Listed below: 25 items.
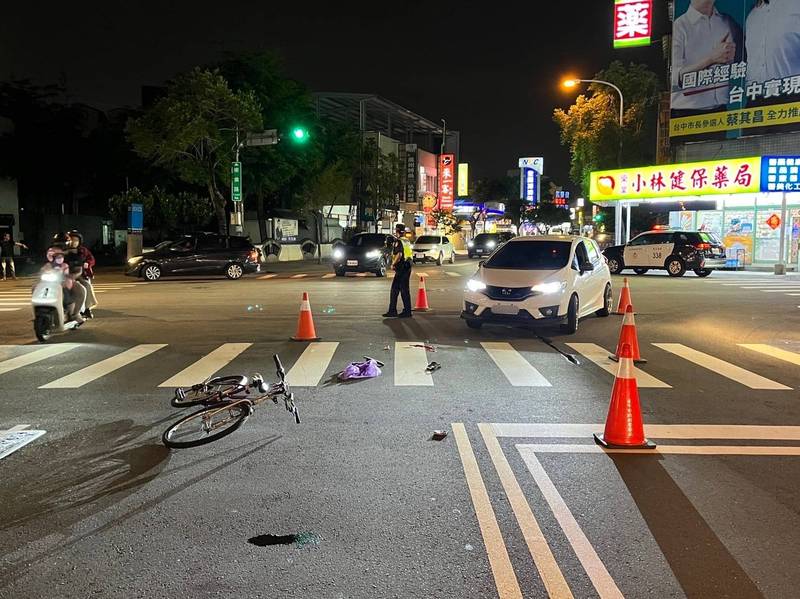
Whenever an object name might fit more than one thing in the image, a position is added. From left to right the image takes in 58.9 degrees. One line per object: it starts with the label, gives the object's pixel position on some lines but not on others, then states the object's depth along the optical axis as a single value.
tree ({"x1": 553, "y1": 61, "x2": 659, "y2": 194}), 43.00
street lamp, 32.94
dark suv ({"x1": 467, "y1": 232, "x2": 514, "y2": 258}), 47.38
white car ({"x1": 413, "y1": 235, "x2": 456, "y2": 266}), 37.97
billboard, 30.84
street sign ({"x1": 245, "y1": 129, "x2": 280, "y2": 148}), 30.12
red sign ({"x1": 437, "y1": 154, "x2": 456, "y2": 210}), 66.56
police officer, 13.96
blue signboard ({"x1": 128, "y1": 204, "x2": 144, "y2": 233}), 29.91
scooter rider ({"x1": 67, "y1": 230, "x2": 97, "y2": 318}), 12.55
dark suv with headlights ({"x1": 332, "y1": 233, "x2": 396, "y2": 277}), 26.77
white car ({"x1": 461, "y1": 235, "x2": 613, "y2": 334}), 11.53
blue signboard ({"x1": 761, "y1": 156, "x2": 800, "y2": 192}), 27.38
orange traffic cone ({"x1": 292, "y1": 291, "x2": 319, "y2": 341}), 11.52
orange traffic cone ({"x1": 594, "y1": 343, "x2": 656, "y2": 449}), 5.86
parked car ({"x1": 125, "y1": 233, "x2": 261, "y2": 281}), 25.36
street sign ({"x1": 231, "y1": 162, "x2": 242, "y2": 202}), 31.84
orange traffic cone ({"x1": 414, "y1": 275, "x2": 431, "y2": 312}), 15.80
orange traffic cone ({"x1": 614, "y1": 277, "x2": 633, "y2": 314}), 12.58
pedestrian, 25.22
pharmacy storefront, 27.94
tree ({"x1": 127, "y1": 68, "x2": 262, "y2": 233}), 30.86
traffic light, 27.44
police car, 26.70
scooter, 11.40
